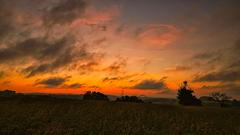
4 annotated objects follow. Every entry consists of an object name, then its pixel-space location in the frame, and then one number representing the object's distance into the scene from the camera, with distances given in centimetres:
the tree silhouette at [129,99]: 6492
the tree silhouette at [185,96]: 5968
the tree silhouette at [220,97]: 7517
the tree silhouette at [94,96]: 7164
